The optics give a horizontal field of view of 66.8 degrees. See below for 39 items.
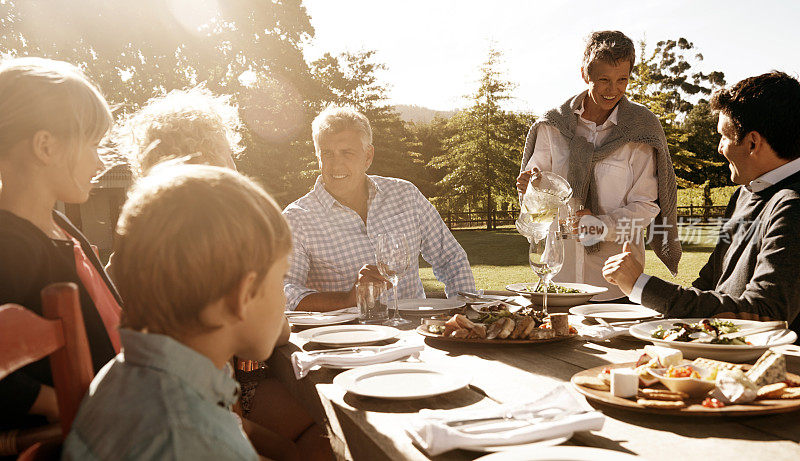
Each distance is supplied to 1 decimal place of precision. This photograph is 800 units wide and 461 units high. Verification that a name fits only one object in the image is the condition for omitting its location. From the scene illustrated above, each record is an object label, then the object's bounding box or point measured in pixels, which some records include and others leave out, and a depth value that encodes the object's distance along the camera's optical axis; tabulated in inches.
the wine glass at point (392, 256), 97.3
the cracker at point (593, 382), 56.1
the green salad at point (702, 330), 68.8
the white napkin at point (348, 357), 69.2
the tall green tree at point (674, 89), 876.0
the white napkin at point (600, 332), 81.1
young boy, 36.9
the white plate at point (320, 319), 99.9
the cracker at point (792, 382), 54.4
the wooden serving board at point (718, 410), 47.8
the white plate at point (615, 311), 95.7
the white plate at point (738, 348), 65.4
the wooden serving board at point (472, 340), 78.6
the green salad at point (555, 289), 116.6
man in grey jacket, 85.0
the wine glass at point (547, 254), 92.7
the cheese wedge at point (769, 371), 53.0
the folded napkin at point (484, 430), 42.9
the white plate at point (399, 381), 56.8
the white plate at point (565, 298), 112.2
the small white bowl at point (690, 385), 51.5
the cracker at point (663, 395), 50.0
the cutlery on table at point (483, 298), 112.9
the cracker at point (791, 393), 50.8
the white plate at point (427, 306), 108.0
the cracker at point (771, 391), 50.7
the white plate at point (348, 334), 82.0
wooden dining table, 43.9
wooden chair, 38.3
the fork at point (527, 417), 46.9
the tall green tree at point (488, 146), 1267.2
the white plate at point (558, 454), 39.3
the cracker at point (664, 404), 48.4
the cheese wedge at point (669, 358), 58.3
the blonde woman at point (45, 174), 60.2
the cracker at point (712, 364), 56.1
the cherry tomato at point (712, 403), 49.4
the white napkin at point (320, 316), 101.2
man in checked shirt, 134.4
